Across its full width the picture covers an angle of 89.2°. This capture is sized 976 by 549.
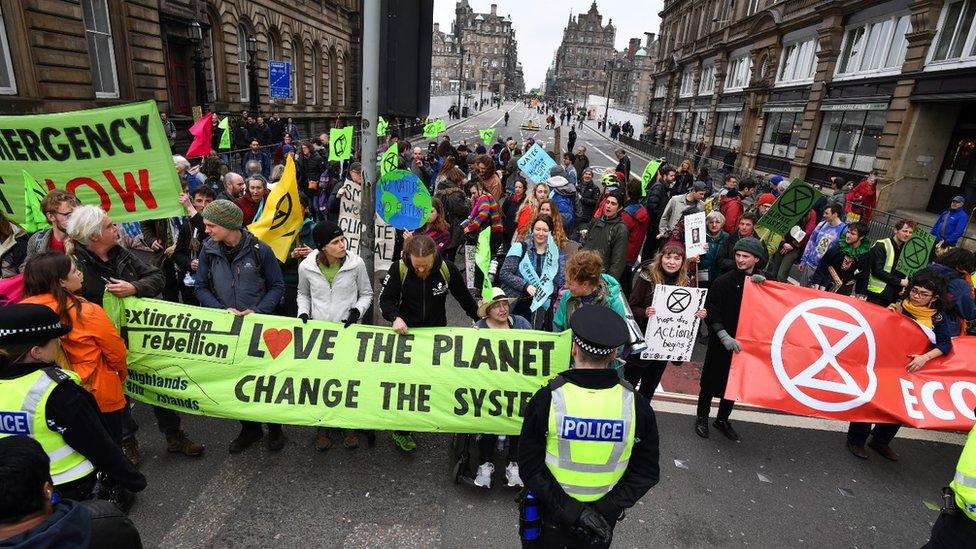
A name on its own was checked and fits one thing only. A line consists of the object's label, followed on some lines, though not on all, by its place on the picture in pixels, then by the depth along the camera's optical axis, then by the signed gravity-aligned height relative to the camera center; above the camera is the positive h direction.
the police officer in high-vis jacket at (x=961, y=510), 2.34 -1.65
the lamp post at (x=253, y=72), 20.03 +1.09
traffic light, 4.23 +0.49
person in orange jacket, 2.94 -1.45
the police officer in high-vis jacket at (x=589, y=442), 2.21 -1.38
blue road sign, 17.94 +0.80
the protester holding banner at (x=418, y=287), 3.92 -1.36
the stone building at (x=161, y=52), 11.42 +1.23
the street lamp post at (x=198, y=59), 17.52 +1.25
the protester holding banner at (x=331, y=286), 4.07 -1.42
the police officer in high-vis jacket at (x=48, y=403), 2.19 -1.38
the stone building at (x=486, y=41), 160.12 +24.64
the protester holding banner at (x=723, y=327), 4.35 -1.63
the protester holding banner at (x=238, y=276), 4.00 -1.39
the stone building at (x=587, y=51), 157.38 +23.59
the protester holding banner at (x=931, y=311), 4.15 -1.30
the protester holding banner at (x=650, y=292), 4.52 -1.42
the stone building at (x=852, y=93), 16.31 +2.26
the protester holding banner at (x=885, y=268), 6.27 -1.42
